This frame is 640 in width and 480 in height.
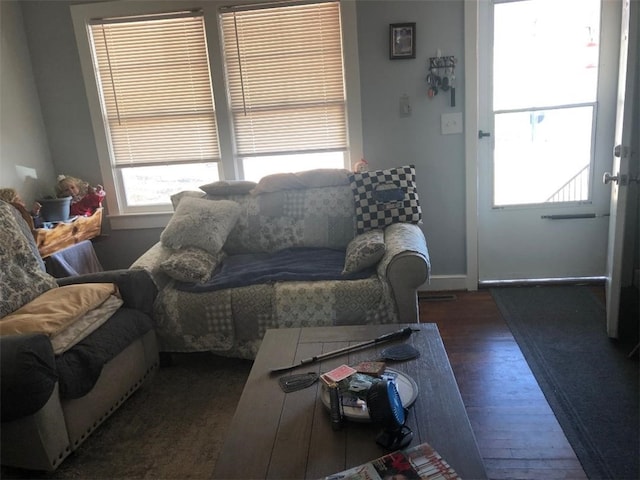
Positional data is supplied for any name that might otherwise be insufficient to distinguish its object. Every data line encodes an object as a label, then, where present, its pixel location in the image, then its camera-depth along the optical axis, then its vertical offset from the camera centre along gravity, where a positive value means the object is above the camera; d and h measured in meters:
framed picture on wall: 2.85 +0.57
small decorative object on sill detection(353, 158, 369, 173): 3.01 -0.21
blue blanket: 2.25 -0.68
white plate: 1.14 -0.71
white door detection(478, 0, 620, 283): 2.84 -0.11
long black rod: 1.46 -0.72
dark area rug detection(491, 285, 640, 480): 1.59 -1.15
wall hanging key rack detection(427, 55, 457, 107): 2.86 +0.33
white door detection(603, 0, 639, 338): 2.02 -0.23
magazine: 0.97 -0.73
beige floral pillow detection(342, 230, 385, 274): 2.21 -0.60
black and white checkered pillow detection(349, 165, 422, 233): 2.62 -0.39
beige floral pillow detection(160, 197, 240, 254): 2.51 -0.44
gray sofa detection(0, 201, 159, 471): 1.47 -0.73
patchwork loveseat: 2.17 -0.64
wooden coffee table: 1.03 -0.74
